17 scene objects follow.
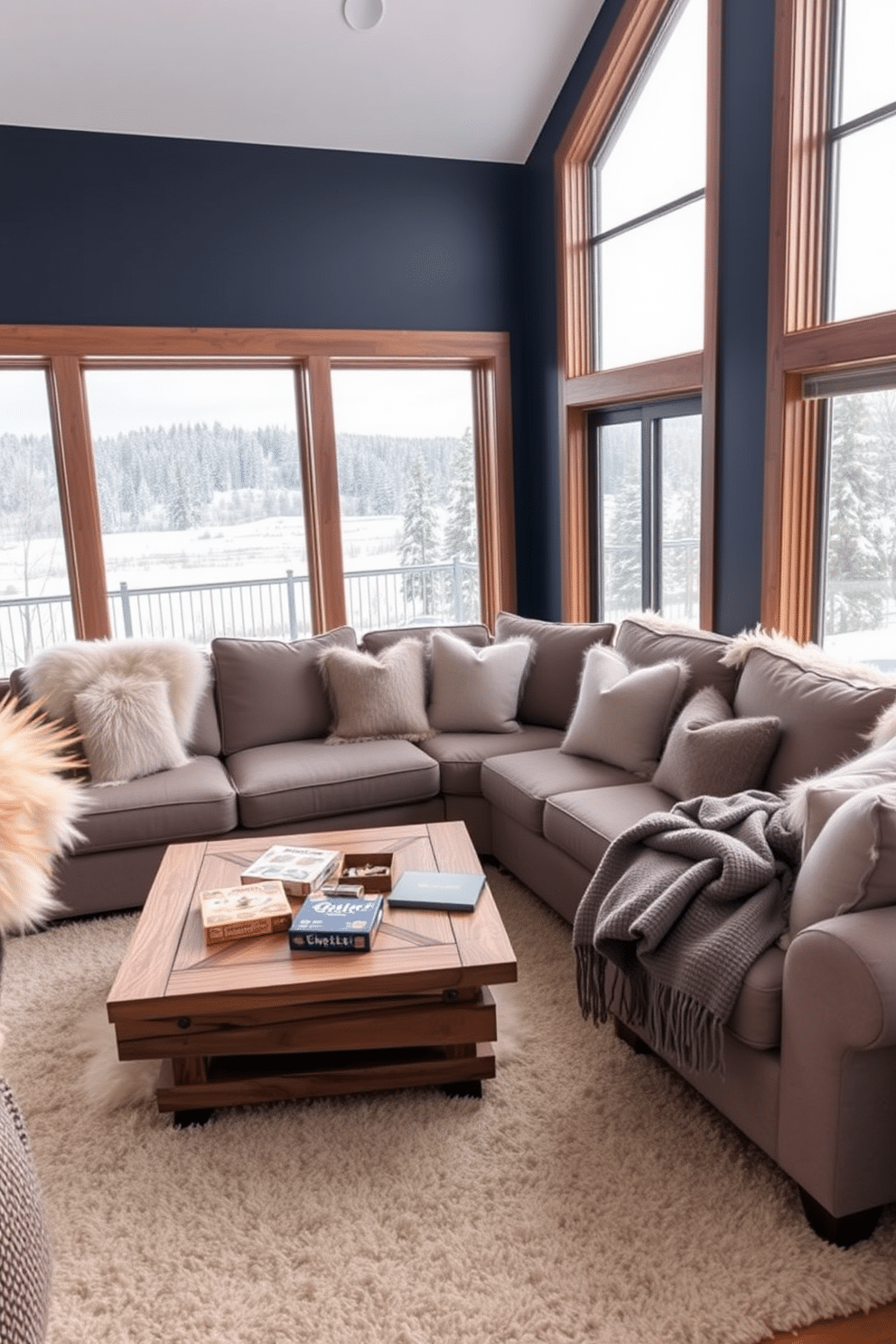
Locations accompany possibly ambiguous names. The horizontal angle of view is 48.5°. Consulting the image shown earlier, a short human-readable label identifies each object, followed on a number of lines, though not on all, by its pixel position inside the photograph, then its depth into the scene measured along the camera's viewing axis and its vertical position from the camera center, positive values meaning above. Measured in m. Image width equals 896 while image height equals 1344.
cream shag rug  1.81 -1.46
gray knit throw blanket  2.11 -0.94
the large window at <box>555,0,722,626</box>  4.09 +0.89
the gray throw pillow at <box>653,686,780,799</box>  2.88 -0.78
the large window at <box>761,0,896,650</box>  3.29 +0.50
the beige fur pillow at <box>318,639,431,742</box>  4.10 -0.79
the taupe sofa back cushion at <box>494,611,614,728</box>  4.14 -0.73
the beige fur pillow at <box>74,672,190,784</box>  3.65 -0.78
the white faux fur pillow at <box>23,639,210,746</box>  3.75 -0.59
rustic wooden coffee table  2.20 -1.13
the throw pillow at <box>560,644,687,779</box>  3.41 -0.77
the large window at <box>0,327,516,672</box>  4.82 +0.14
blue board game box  2.31 -0.97
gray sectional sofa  1.88 -0.97
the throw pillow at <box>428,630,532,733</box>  4.15 -0.78
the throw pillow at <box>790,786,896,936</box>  1.89 -0.72
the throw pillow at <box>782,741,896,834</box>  2.17 -0.65
